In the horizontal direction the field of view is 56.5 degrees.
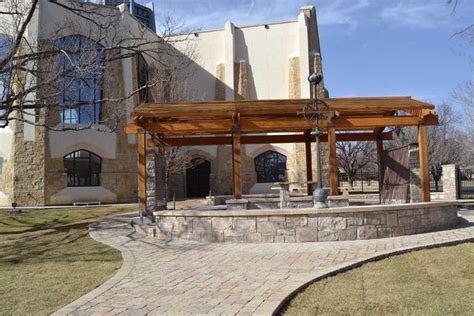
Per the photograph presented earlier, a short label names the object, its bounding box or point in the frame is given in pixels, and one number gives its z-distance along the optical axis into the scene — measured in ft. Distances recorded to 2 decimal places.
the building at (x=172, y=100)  83.20
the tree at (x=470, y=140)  82.45
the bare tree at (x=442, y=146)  120.57
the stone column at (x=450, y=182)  66.13
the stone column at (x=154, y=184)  40.93
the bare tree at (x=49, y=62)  41.34
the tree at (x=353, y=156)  131.48
